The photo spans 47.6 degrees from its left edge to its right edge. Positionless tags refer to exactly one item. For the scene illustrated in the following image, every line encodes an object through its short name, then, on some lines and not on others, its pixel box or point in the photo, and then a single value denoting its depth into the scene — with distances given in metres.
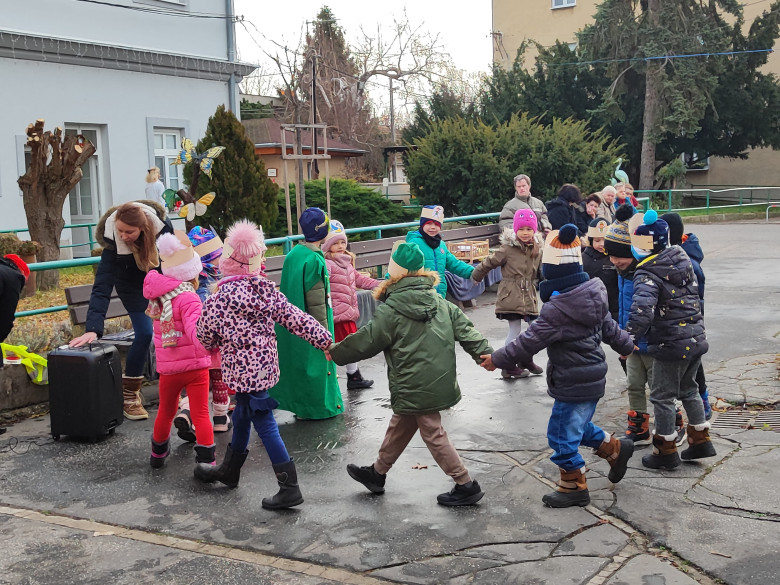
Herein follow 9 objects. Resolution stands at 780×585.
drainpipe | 19.86
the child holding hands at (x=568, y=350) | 5.02
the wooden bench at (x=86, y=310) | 7.62
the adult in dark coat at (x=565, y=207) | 11.38
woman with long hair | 6.46
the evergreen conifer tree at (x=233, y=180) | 16.19
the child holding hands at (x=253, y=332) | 5.16
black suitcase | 6.46
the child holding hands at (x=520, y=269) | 8.20
